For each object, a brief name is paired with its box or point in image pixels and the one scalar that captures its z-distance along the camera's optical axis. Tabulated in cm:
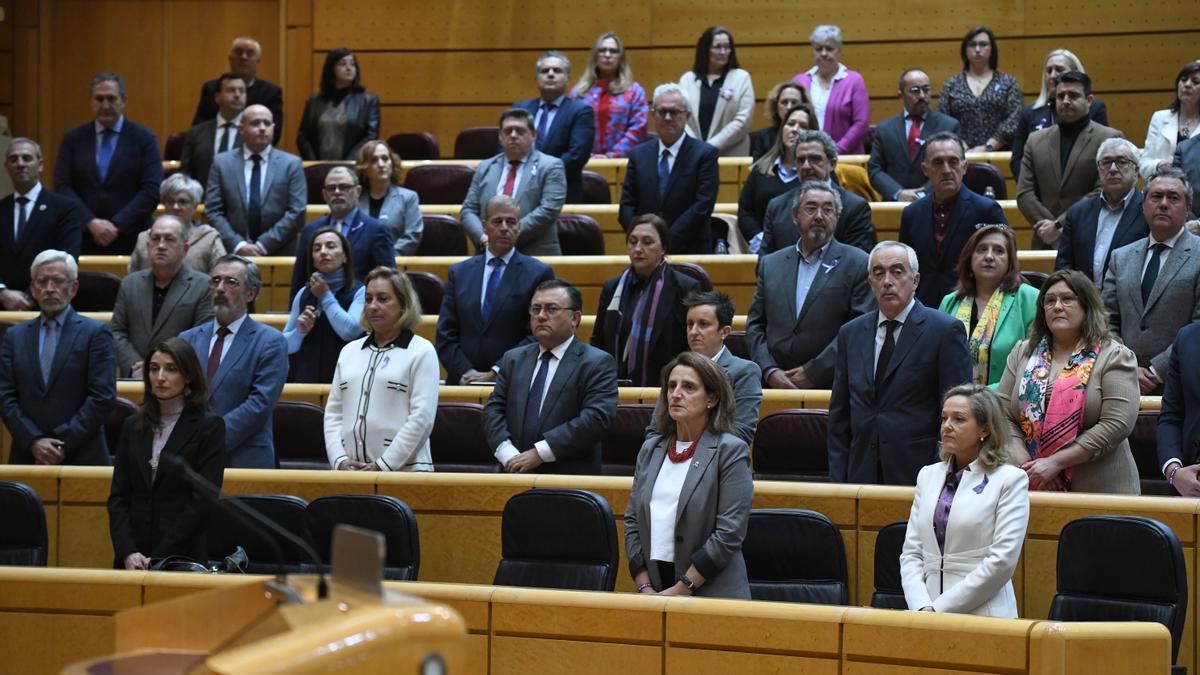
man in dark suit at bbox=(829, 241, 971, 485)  895
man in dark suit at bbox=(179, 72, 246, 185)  1609
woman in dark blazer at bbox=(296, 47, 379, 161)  1762
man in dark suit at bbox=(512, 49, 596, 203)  1523
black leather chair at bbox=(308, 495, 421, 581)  871
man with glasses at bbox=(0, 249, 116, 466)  1049
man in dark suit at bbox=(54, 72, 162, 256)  1530
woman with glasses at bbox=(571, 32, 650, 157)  1645
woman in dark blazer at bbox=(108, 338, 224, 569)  887
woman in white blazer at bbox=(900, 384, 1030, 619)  739
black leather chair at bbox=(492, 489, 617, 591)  848
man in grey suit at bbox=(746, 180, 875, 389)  1080
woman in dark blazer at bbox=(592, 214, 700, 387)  1106
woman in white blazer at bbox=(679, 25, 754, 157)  1650
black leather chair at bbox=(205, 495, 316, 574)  882
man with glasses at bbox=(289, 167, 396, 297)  1302
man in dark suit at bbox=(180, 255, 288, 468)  1016
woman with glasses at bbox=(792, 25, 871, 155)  1628
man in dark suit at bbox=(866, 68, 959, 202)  1487
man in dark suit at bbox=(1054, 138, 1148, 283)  1131
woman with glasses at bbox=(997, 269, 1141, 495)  848
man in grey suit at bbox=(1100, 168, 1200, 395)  1043
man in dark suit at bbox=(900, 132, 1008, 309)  1145
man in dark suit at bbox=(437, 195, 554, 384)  1159
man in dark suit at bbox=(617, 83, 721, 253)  1349
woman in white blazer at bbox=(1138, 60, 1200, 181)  1339
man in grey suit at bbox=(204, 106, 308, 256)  1478
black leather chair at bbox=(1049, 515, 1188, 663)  748
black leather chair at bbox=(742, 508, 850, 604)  832
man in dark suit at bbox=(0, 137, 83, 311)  1412
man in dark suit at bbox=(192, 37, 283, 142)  1739
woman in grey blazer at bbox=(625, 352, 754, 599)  782
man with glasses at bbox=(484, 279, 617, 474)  959
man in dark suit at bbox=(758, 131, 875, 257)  1205
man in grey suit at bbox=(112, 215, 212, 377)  1210
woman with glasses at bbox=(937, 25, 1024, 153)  1617
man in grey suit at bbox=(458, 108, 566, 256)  1369
